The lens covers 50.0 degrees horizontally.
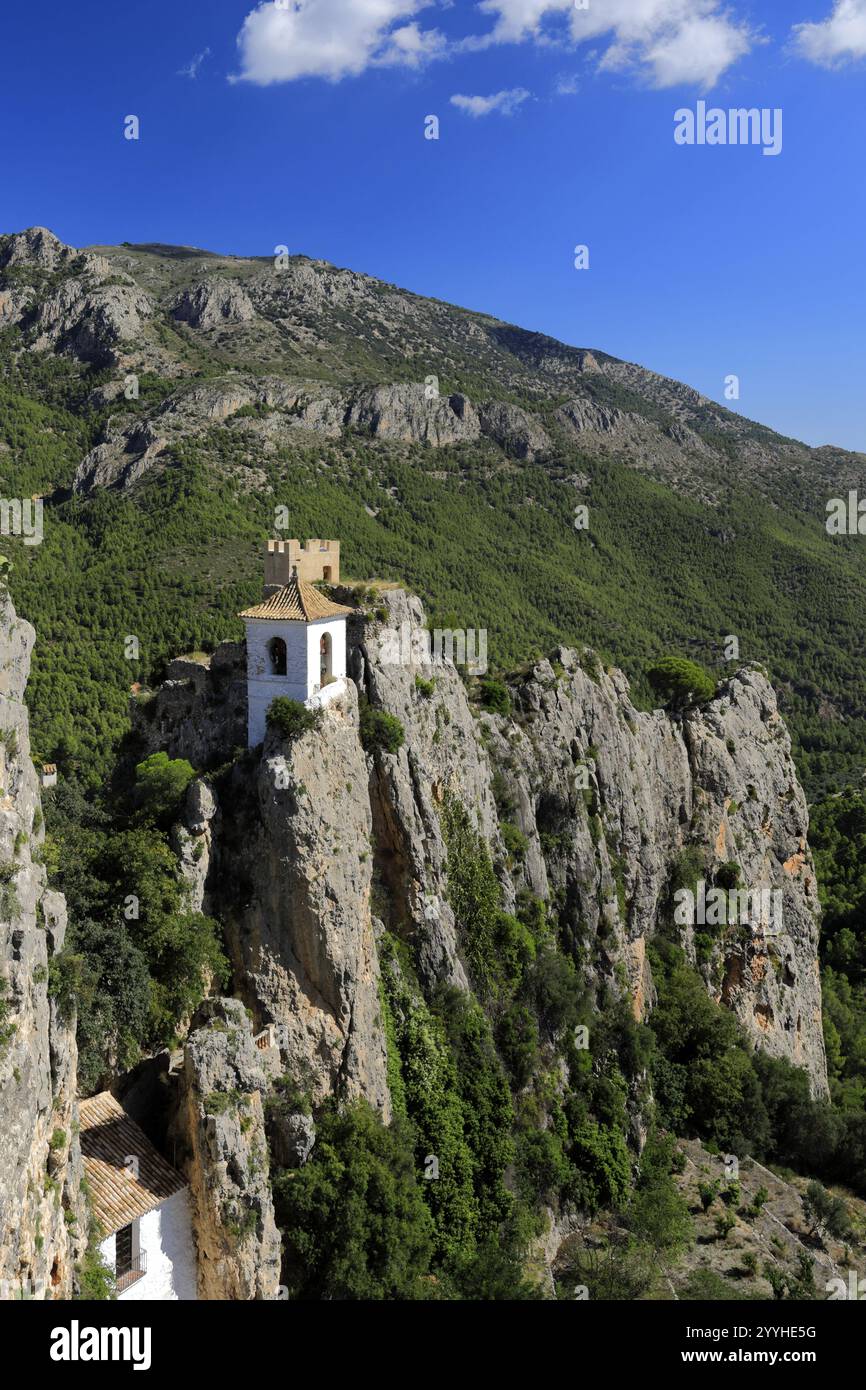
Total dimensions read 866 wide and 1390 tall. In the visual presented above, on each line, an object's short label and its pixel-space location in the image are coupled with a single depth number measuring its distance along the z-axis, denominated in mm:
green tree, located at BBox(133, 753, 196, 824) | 28969
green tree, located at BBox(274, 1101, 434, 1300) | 25297
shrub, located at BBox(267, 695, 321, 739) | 29094
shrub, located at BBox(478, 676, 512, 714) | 45062
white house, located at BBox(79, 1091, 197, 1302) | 21609
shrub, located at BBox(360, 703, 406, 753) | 32281
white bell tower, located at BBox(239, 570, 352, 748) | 29719
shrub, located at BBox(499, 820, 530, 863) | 40875
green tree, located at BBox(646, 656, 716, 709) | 59844
